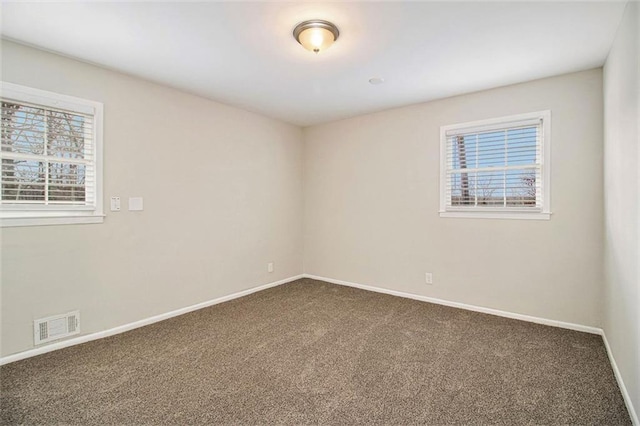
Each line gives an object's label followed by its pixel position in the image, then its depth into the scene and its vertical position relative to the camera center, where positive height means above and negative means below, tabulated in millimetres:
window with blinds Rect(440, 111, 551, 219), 3246 +500
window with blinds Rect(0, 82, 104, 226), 2471 +447
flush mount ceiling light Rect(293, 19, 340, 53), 2195 +1287
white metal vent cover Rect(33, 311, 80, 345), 2561 -979
